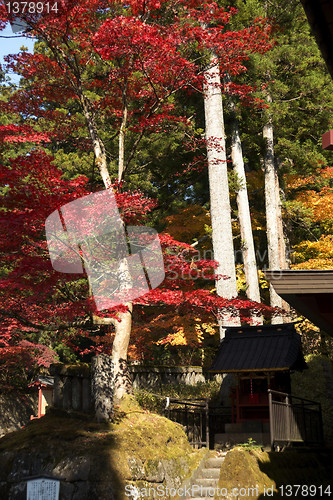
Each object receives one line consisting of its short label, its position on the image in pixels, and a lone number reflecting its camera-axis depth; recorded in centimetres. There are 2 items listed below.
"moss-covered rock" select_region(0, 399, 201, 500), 848
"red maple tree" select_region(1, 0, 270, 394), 1143
